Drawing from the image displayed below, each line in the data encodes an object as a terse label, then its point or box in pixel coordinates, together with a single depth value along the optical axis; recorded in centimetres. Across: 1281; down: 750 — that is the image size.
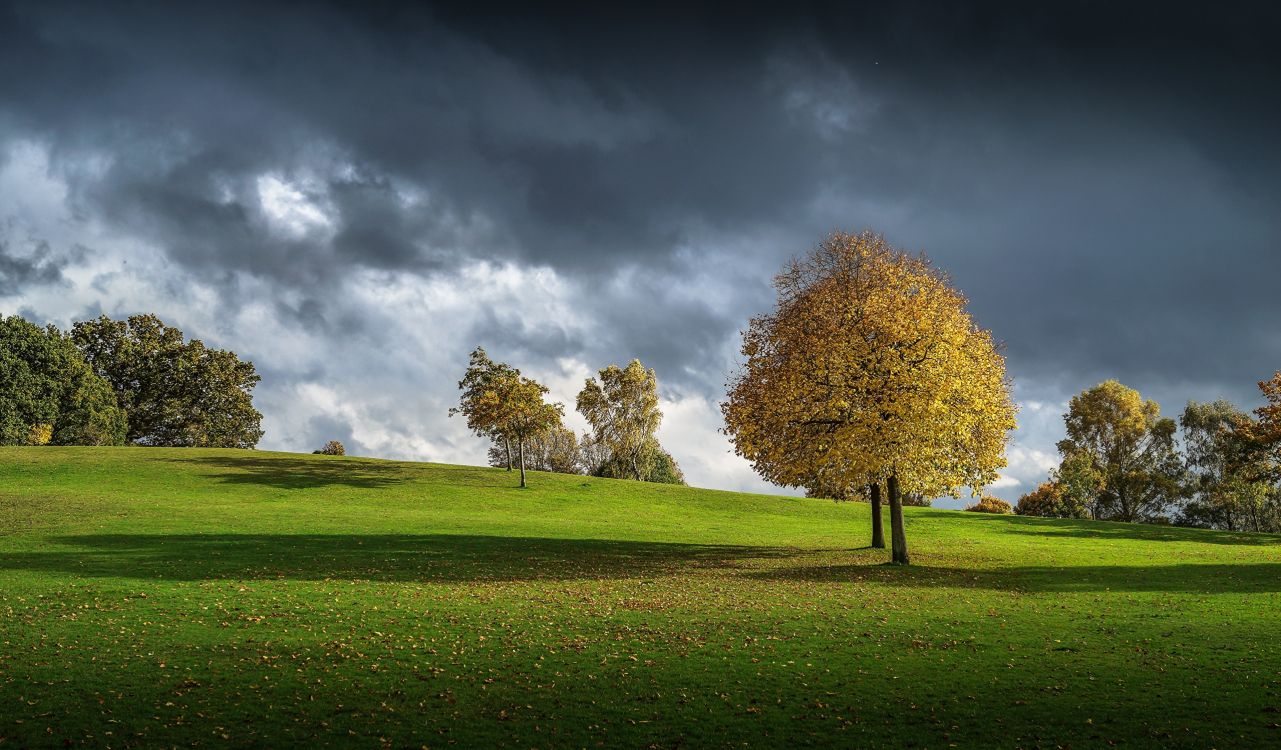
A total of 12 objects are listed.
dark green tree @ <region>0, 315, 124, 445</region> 8375
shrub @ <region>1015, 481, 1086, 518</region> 9206
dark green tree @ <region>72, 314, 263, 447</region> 10031
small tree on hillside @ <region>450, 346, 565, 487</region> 7044
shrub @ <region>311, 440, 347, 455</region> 11867
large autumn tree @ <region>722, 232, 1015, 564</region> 3438
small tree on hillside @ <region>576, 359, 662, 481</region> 9306
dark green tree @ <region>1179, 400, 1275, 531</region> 8681
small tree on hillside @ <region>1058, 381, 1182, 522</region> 9169
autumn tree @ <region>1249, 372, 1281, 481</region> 6012
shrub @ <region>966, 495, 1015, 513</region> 11154
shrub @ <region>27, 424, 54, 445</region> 8581
